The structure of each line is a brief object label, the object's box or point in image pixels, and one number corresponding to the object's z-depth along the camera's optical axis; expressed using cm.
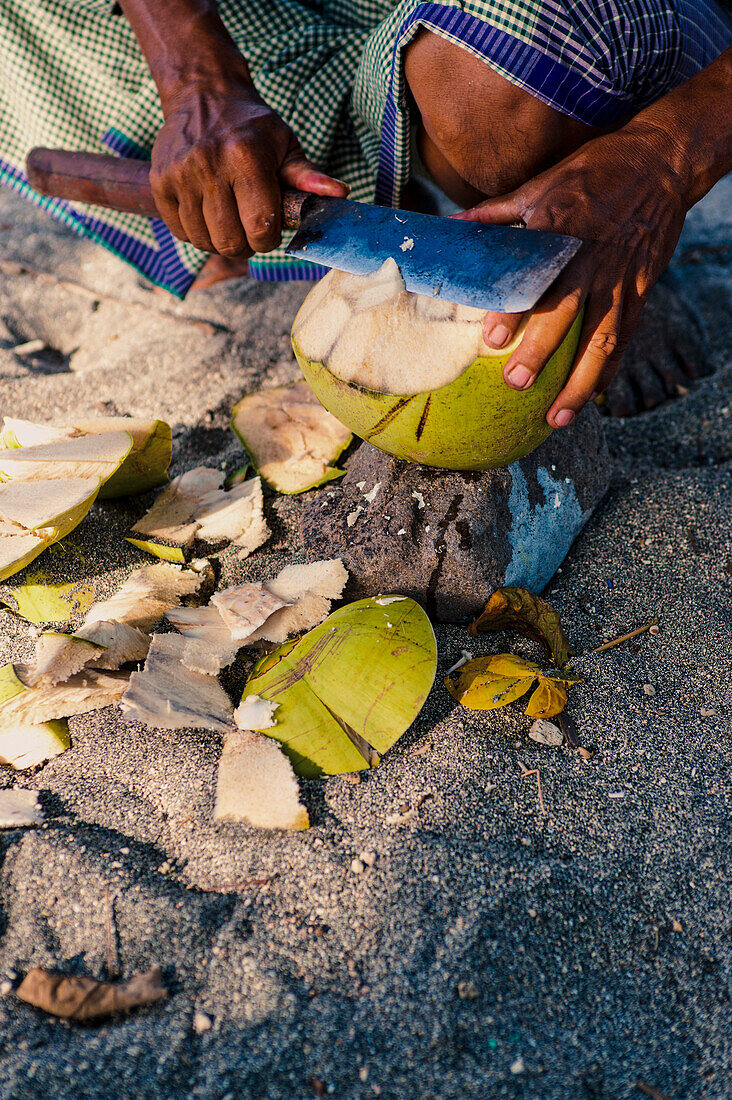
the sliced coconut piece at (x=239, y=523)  86
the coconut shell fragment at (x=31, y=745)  72
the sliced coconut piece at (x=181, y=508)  87
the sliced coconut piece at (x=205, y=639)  75
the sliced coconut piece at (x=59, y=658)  73
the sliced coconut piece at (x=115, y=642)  75
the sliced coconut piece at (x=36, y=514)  79
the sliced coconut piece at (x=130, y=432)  87
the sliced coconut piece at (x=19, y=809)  67
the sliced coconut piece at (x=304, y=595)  77
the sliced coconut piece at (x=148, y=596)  79
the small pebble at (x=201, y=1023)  59
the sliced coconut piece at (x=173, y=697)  72
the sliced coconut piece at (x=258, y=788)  67
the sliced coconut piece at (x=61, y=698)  73
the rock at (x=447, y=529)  79
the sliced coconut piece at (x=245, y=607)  76
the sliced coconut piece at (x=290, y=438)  91
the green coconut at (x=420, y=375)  71
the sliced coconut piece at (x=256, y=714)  71
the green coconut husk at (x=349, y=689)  70
